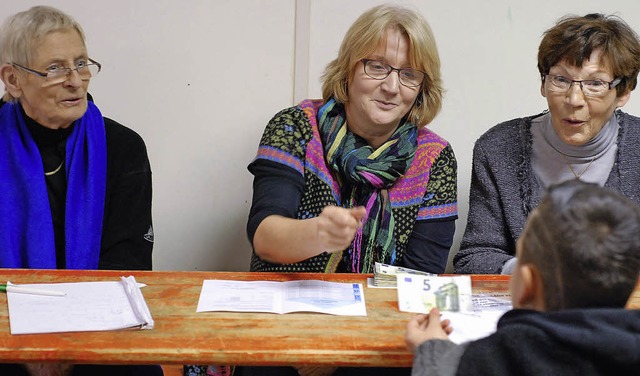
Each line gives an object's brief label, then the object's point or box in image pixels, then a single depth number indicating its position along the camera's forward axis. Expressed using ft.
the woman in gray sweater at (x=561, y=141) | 7.93
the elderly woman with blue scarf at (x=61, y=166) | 7.83
